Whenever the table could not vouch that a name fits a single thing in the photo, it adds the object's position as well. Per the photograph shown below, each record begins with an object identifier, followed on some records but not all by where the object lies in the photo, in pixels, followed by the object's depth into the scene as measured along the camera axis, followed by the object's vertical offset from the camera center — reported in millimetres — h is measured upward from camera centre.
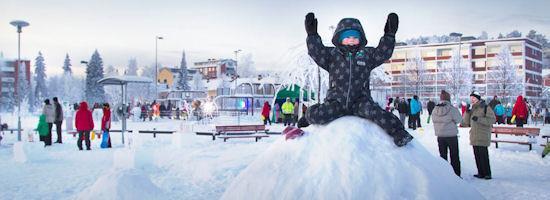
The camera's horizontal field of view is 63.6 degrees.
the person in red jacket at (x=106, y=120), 15965 -813
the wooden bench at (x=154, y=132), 19825 -1580
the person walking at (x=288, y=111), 25078 -756
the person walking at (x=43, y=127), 16672 -1109
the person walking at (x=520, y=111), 19688 -583
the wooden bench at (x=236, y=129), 18094 -1307
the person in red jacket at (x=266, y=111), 27295 -821
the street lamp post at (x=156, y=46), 55375 +6463
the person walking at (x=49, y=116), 16969 -709
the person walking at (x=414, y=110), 21505 -595
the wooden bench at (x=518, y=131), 13727 -1098
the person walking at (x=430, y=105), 24819 -410
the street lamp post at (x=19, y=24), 18859 +3257
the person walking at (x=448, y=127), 8922 -590
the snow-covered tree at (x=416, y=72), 59469 +3640
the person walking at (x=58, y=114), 17172 -651
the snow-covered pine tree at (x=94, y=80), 63469 +2557
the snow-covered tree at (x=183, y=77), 72100 +3393
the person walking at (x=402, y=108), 21812 -528
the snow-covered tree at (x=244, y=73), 101812 +5726
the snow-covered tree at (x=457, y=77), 52344 +2742
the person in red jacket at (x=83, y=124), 15547 -929
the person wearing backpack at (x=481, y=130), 8906 -659
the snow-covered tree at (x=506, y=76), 53281 +2721
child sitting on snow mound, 4914 +385
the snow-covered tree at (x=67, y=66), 98688 +7077
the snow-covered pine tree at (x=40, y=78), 85562 +3993
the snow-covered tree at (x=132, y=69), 136125 +9048
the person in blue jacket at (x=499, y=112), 22891 -729
